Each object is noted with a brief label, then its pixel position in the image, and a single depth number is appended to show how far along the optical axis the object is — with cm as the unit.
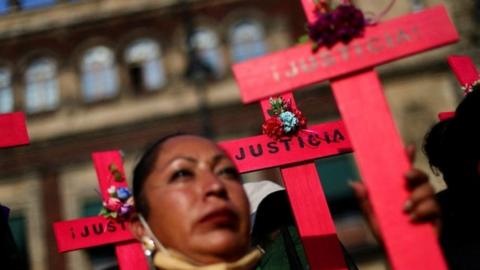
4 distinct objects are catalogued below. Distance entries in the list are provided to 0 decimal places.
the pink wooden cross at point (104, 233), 288
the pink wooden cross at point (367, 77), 146
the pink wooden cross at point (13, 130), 223
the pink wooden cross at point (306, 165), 236
